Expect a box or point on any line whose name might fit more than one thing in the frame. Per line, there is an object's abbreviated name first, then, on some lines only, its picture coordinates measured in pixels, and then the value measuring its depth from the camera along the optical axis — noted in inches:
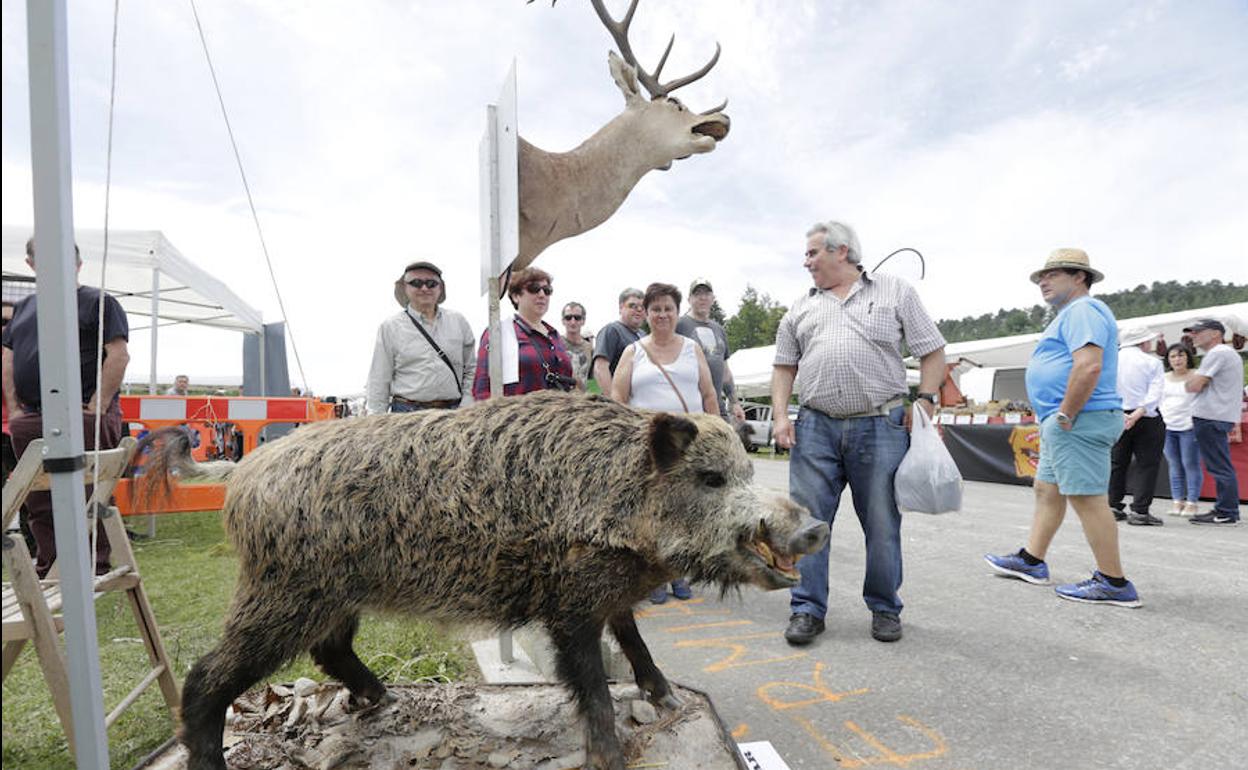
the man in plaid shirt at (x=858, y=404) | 140.0
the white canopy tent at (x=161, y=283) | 279.4
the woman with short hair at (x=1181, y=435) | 294.0
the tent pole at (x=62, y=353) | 62.9
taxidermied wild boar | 83.1
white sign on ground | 88.4
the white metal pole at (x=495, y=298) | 121.7
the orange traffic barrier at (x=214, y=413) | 265.9
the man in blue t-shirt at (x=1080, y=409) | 152.3
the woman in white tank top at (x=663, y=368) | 159.6
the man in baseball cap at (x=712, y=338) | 216.1
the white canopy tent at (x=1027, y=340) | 445.3
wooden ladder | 77.8
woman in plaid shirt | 144.6
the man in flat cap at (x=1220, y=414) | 276.2
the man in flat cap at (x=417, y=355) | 152.1
